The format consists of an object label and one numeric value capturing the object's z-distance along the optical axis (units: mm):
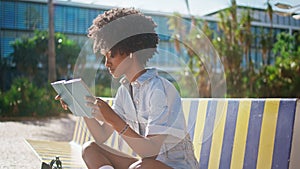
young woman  1745
